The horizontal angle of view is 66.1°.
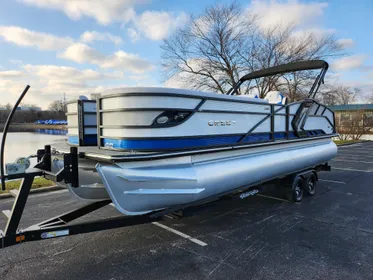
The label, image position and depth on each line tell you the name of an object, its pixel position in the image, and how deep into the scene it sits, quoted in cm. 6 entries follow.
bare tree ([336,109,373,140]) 2498
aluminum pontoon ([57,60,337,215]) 296
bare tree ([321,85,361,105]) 1957
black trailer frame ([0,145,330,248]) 275
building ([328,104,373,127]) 2494
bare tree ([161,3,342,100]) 1758
